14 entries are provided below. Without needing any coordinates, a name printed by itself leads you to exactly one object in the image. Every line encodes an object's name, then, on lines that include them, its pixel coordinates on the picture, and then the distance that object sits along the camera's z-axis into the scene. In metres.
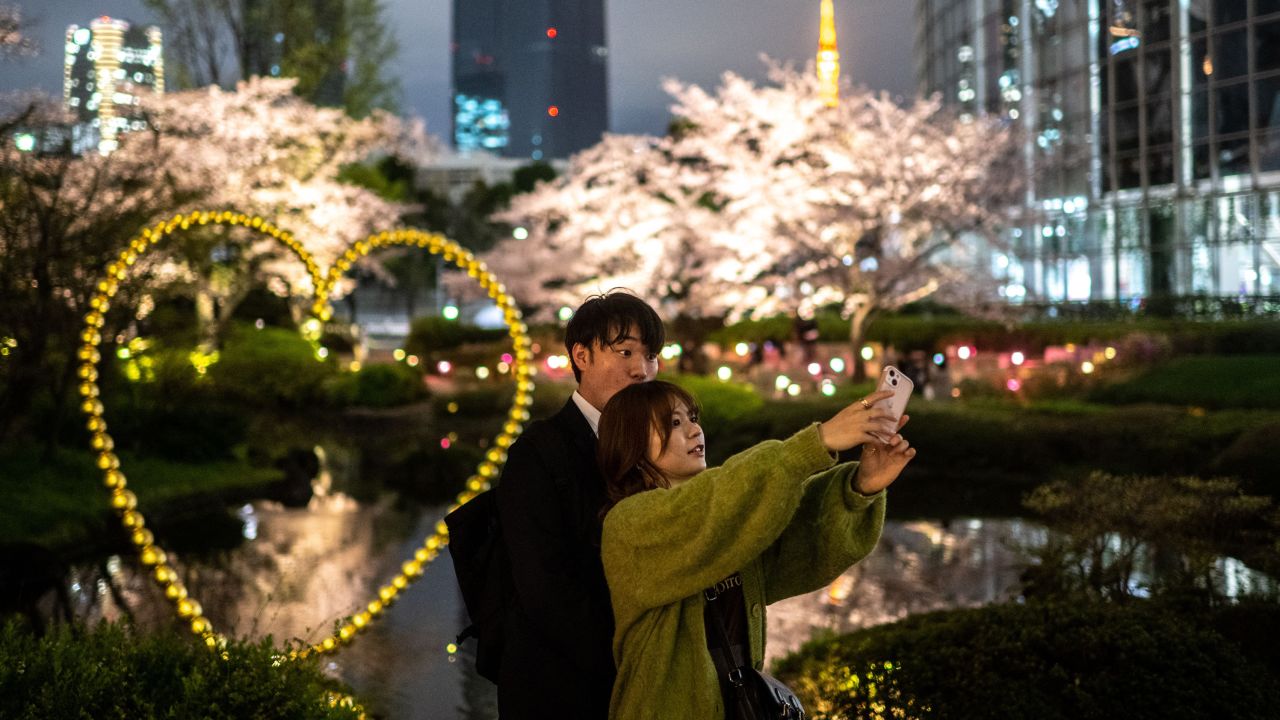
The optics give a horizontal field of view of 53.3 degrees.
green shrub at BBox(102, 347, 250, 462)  16.95
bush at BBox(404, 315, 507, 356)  38.88
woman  2.78
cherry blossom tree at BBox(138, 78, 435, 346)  29.38
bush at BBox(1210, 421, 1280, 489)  12.74
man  3.09
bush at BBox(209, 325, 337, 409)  27.58
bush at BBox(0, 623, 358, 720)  4.11
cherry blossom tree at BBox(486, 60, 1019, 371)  26.12
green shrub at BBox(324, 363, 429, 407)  27.38
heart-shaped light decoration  7.20
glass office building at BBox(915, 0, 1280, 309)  38.62
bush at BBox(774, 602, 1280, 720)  5.23
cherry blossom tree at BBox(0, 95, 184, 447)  13.05
